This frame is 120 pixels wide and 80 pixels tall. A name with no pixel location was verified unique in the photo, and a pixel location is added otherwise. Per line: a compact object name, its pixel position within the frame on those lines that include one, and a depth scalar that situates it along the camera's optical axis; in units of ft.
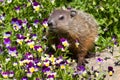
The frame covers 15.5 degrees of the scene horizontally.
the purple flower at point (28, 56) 18.50
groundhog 23.33
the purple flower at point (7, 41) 19.70
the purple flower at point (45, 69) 17.76
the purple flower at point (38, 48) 19.06
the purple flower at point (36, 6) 24.68
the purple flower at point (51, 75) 17.44
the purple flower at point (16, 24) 21.61
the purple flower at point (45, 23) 22.95
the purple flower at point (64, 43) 19.59
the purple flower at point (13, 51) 18.62
